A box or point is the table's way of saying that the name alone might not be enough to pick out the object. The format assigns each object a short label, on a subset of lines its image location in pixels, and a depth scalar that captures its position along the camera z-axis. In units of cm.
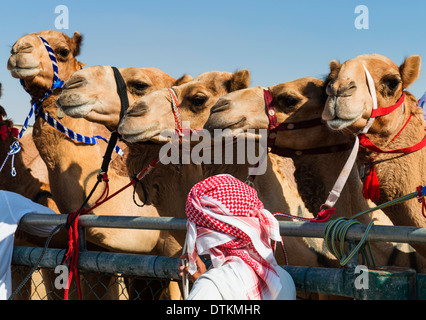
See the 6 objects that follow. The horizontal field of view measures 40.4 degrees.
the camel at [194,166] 389
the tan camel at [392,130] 343
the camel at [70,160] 470
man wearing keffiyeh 218
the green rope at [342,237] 213
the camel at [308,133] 377
